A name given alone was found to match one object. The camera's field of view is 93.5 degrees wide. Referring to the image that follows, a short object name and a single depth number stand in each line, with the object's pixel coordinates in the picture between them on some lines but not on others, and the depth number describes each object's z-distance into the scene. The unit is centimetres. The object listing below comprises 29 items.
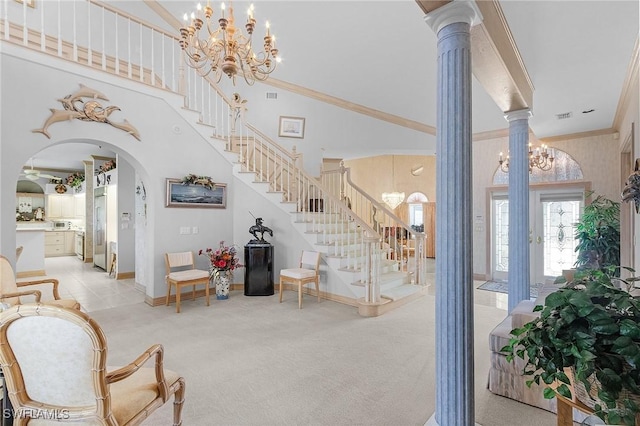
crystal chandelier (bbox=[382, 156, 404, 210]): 965
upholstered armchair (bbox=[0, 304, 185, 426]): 132
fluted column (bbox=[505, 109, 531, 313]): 389
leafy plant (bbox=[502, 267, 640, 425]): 104
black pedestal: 539
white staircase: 452
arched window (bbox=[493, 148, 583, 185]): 620
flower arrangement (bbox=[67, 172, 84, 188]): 970
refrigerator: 747
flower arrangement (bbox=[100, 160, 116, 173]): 699
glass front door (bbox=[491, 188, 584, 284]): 634
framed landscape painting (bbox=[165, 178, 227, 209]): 494
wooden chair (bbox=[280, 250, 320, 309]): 476
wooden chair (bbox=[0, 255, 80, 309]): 281
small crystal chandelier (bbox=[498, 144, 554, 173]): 594
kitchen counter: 618
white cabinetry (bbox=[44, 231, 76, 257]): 971
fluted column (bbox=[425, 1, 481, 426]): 180
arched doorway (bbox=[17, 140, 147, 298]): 568
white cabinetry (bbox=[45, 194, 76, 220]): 1014
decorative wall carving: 379
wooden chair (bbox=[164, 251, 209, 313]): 449
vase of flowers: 509
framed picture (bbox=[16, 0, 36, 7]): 461
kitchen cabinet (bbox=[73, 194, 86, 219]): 1009
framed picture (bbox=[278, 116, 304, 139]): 713
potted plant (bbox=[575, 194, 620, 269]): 511
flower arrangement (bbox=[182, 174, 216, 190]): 507
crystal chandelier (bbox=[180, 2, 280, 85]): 301
